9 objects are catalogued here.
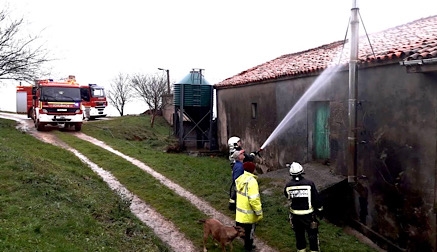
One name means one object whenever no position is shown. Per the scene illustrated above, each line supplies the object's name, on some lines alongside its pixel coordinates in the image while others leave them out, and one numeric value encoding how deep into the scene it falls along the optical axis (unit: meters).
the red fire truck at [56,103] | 19.44
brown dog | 6.48
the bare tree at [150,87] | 43.31
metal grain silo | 20.14
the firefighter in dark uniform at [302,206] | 6.54
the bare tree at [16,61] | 20.58
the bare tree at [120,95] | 57.78
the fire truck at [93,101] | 30.80
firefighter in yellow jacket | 6.55
